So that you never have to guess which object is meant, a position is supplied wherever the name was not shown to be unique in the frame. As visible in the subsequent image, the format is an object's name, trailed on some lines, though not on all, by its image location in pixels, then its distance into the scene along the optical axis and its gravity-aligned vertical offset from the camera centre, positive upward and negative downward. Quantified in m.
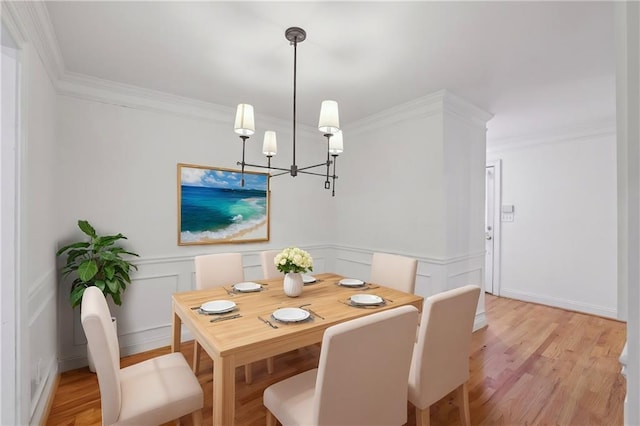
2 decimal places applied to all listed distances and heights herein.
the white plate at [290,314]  1.66 -0.58
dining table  1.36 -0.60
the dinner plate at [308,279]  2.55 -0.56
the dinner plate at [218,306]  1.78 -0.56
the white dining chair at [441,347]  1.47 -0.69
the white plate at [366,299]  1.98 -0.57
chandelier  1.96 +0.65
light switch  4.60 -0.04
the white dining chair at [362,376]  1.16 -0.67
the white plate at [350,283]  2.45 -0.56
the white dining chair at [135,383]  1.26 -0.87
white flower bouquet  2.08 -0.33
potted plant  2.35 -0.42
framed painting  3.15 +0.09
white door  4.81 -0.15
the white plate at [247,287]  2.25 -0.56
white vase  2.12 -0.49
